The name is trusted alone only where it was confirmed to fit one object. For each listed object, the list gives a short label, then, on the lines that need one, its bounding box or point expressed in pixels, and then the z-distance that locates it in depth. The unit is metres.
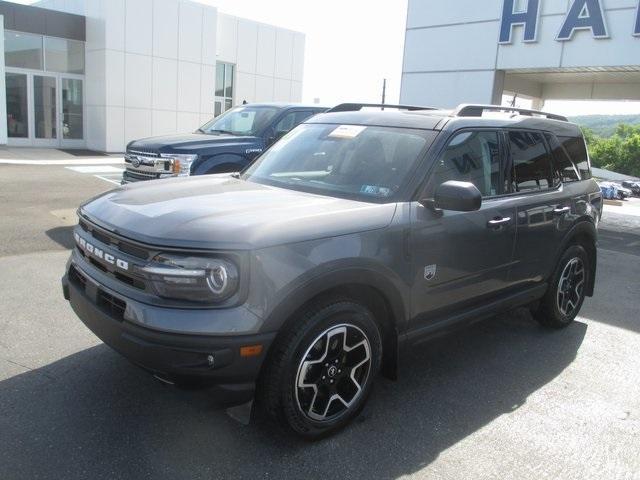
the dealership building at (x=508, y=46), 12.30
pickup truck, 7.62
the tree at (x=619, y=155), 50.50
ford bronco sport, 2.68
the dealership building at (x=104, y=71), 19.59
